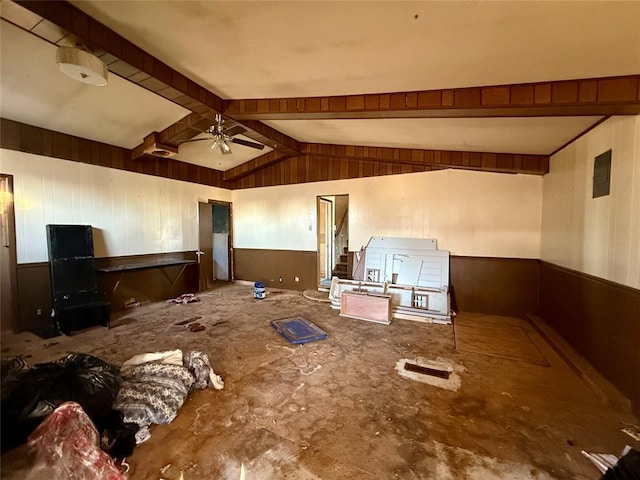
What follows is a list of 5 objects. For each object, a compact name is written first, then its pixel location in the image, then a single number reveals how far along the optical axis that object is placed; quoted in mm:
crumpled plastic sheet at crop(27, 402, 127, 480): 1376
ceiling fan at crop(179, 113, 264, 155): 3602
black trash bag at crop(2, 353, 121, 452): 1533
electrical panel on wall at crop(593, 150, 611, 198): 2586
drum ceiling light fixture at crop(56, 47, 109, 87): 2082
